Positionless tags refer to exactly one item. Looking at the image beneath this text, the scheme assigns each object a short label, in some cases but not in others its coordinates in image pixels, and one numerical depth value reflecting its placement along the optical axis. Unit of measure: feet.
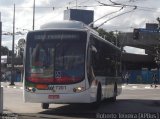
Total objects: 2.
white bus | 60.13
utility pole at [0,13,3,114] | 56.03
